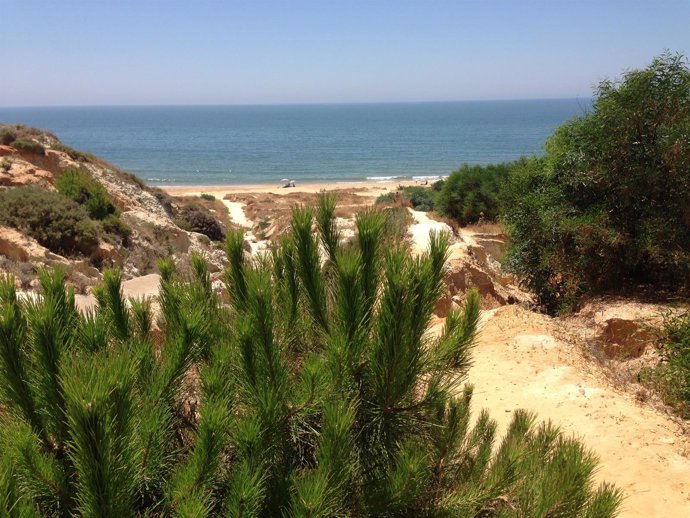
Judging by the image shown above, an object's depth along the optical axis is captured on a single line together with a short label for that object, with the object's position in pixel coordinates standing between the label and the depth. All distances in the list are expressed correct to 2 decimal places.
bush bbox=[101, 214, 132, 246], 17.21
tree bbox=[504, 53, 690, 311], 11.95
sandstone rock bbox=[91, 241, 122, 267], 15.59
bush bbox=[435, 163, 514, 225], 30.43
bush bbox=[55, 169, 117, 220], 18.02
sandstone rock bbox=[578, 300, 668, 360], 10.43
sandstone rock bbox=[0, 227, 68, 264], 13.29
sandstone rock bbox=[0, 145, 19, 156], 21.56
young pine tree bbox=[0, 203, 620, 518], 2.38
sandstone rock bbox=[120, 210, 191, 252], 19.50
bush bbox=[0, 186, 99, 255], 14.93
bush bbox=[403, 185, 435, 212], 37.19
